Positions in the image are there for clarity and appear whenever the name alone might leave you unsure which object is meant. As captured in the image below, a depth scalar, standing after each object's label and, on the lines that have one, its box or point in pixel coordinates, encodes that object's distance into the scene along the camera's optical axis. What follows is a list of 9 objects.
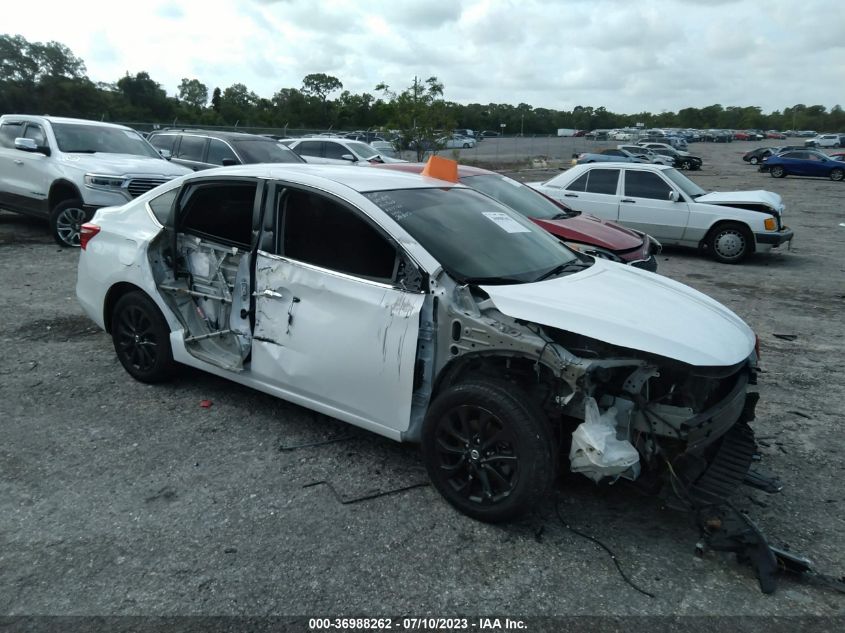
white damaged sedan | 3.18
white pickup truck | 9.88
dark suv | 12.29
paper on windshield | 4.44
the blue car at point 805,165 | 33.22
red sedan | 7.84
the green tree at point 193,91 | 103.12
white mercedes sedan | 11.39
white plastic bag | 3.08
